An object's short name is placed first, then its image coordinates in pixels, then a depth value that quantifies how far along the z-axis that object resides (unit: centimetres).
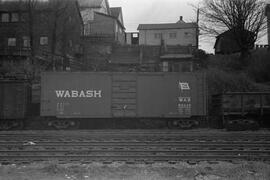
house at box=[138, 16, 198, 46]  5884
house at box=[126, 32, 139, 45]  6456
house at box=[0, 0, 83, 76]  3334
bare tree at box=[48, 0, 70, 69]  3538
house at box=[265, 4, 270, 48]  3950
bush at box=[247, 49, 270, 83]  3117
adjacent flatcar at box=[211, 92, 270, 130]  1798
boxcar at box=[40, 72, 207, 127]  1786
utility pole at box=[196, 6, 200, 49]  4423
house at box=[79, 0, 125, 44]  5462
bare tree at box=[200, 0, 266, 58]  3766
